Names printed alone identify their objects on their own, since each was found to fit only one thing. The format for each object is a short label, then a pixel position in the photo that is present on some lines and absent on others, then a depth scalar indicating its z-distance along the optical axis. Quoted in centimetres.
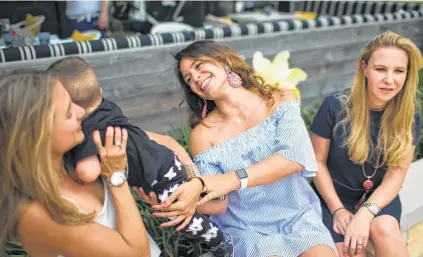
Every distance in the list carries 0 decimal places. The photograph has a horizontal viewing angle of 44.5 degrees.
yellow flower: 256
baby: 149
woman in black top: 221
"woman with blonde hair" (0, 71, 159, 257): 131
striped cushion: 281
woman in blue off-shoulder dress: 199
